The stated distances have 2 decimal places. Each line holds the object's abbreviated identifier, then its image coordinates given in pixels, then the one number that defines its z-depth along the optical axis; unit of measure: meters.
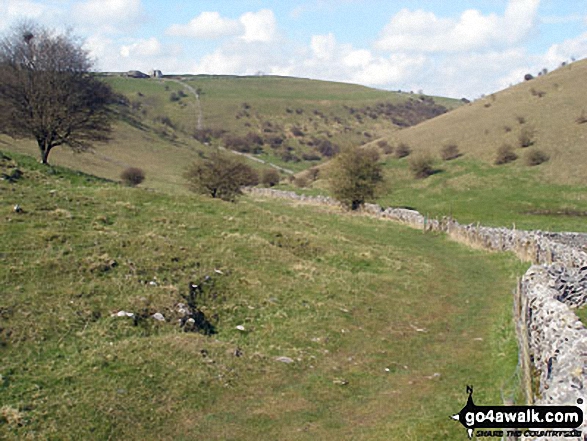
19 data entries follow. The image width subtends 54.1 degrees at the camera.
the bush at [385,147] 87.11
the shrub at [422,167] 72.81
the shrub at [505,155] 68.75
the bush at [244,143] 139.25
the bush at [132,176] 60.71
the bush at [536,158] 65.31
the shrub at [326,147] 148.38
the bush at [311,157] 142.62
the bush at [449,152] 76.06
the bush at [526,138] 70.38
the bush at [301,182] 85.56
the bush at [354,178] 53.94
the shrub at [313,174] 89.11
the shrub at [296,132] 158.75
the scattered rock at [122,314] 14.17
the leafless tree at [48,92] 33.28
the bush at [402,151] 83.44
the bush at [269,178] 90.12
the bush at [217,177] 47.25
